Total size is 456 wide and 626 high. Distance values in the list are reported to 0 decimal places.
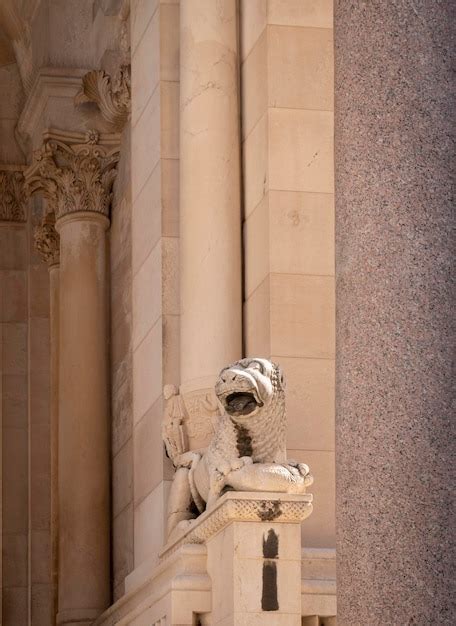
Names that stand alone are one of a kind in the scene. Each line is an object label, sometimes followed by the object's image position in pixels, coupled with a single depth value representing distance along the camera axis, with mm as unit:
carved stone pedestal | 12922
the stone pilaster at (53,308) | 25000
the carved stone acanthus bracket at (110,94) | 21062
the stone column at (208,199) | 16203
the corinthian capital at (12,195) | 27219
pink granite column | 7238
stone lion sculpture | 13312
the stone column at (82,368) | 21547
